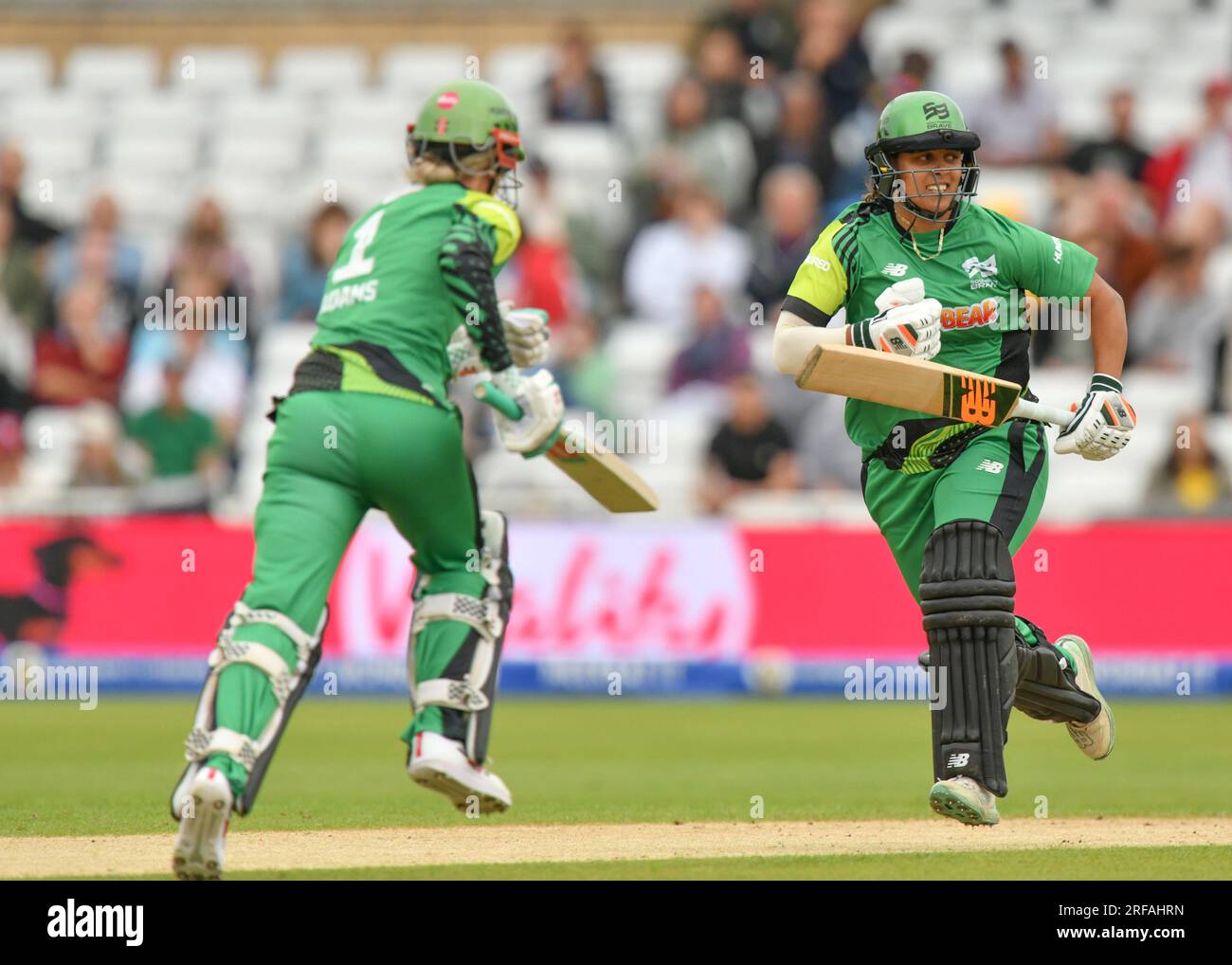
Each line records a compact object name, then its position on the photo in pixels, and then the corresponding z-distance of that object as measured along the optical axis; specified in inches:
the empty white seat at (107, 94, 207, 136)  765.3
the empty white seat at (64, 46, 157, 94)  785.6
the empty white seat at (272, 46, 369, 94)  774.5
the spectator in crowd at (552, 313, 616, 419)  607.8
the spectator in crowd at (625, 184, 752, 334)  637.9
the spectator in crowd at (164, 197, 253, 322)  641.0
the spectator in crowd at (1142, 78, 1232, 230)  636.1
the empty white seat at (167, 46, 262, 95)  776.9
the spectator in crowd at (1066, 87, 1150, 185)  630.5
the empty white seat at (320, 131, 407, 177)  723.4
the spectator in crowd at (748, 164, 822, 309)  600.7
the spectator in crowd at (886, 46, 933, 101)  605.9
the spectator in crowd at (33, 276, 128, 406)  648.4
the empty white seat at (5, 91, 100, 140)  770.2
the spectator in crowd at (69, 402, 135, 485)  586.2
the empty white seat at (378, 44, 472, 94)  754.8
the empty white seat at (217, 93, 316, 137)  759.1
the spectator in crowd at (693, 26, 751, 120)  655.1
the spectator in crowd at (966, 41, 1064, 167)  653.3
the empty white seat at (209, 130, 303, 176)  746.2
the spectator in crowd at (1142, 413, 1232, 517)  549.6
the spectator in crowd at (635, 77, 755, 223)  653.9
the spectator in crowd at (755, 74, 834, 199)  642.2
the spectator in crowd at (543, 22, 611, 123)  687.1
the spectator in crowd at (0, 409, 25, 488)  601.3
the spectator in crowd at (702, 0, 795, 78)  672.4
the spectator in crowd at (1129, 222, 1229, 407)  591.8
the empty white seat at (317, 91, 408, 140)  746.2
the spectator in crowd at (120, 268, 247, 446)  628.1
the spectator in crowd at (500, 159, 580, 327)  628.4
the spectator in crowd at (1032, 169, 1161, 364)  597.0
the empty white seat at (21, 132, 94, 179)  753.6
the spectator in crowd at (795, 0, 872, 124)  651.5
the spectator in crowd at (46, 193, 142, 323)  662.5
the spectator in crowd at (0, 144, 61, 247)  684.7
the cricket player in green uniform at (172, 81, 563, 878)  238.2
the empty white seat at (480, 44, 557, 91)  745.6
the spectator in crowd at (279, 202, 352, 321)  615.5
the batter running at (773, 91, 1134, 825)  267.3
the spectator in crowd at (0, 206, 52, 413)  661.9
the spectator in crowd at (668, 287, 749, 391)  608.4
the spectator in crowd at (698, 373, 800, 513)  567.2
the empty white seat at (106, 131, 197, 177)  752.3
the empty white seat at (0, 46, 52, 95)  791.1
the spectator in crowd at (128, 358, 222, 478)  598.2
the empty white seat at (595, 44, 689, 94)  738.2
